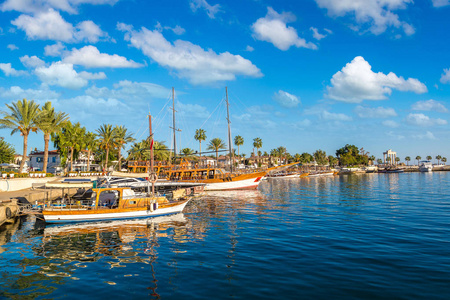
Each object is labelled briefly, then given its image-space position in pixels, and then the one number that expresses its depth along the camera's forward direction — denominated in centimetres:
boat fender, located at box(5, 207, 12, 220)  2258
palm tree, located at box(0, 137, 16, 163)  7725
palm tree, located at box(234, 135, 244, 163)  12864
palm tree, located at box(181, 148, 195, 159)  11028
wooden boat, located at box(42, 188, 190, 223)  2288
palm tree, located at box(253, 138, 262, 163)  14052
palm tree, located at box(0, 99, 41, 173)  4600
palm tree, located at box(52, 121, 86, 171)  6725
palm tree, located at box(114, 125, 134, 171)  7862
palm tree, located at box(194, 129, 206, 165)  11025
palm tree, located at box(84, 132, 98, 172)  7362
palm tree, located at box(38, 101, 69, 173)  5010
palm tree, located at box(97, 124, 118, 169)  7512
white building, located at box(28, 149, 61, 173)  8232
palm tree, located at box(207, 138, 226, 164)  11600
